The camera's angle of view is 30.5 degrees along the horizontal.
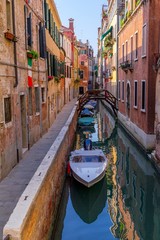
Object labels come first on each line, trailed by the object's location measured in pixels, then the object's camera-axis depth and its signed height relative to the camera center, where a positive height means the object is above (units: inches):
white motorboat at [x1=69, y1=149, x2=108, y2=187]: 357.1 -99.2
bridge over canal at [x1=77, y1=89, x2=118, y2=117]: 991.0 -27.3
